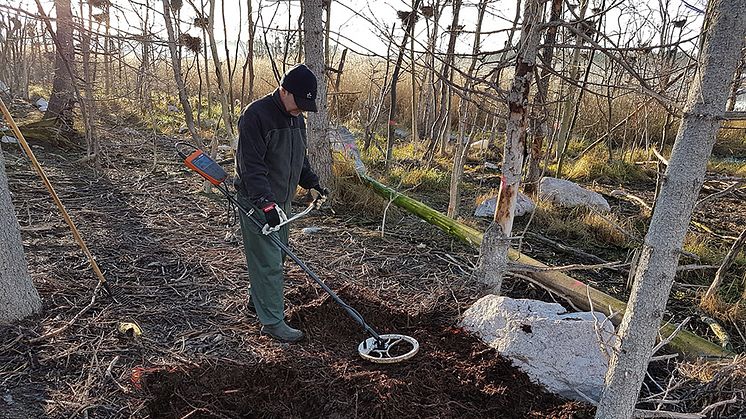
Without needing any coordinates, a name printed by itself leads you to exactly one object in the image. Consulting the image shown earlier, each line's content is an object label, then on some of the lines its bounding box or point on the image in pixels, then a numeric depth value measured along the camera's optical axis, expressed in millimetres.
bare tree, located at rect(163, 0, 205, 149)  5324
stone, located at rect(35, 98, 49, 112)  11309
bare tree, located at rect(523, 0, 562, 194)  5219
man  3096
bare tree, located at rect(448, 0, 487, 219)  5168
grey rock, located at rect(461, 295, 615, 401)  2797
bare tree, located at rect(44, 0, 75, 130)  7856
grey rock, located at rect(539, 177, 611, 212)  6516
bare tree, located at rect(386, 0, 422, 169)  7232
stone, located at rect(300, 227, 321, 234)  5301
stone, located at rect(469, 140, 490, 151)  9330
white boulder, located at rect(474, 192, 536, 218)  6266
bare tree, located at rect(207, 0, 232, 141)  5997
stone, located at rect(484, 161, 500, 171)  8805
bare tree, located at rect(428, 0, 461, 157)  6910
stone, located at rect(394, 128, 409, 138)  11558
